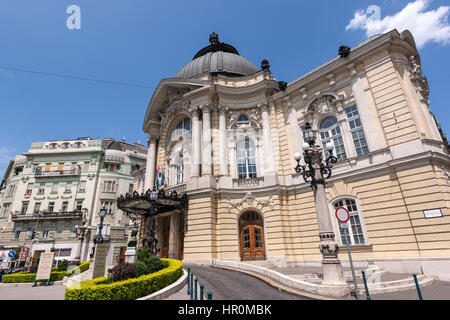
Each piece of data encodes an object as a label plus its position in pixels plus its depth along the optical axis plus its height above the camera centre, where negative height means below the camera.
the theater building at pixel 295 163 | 13.48 +5.60
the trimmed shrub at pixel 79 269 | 19.73 -1.46
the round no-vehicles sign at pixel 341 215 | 7.86 +0.75
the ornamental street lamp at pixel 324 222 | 8.51 +0.70
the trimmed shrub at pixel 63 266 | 20.98 -1.18
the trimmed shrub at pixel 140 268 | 10.46 -0.83
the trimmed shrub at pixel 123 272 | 9.92 -0.90
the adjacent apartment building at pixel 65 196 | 39.12 +9.46
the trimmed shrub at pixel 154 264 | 11.27 -0.75
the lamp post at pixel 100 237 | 17.60 +1.01
